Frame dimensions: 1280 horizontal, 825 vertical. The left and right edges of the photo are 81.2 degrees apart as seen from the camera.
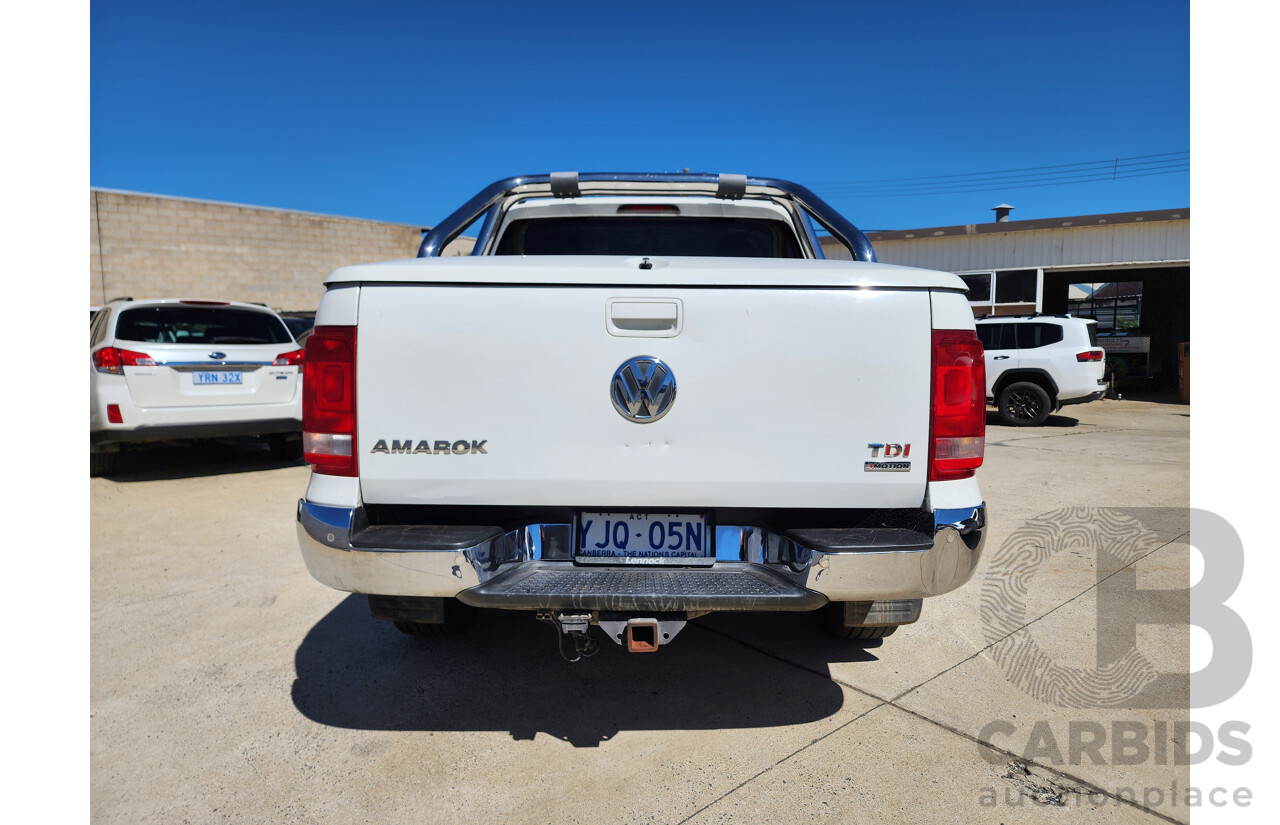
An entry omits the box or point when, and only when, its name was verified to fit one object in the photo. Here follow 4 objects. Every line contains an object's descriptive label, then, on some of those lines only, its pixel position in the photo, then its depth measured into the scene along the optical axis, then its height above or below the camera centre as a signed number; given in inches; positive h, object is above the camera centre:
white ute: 88.8 -0.9
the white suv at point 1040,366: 475.5 +27.3
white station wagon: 257.3 +11.4
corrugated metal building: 629.0 +143.4
